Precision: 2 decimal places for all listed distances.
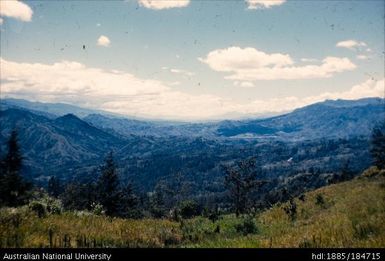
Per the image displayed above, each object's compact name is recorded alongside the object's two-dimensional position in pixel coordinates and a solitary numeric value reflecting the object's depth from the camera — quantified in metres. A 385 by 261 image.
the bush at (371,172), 43.14
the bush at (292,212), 21.76
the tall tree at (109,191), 59.00
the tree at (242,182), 42.25
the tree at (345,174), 75.76
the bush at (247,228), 17.25
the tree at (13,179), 57.97
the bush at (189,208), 46.31
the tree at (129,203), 71.69
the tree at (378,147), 53.58
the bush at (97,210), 21.10
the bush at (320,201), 24.89
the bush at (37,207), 16.24
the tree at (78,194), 93.49
